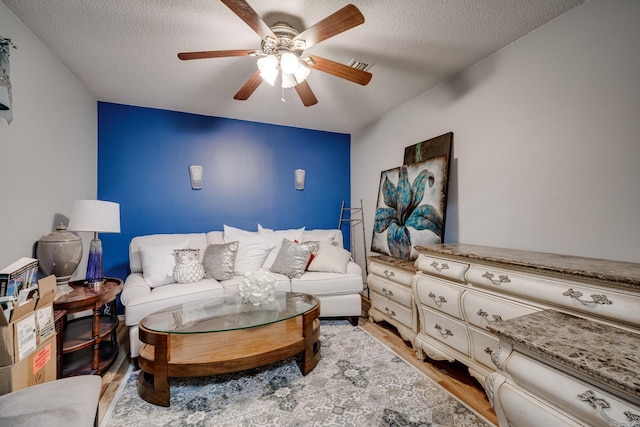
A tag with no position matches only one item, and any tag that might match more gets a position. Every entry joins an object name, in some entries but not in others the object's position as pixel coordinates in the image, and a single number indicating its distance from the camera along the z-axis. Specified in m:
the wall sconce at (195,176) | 3.37
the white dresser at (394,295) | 2.38
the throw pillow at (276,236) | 3.23
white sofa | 2.15
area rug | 1.53
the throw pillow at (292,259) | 2.89
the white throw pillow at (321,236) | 3.48
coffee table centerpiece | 2.10
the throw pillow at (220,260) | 2.77
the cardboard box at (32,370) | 1.10
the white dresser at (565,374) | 0.81
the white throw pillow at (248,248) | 3.04
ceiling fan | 1.40
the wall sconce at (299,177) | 3.89
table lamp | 2.11
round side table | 1.81
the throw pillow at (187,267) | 2.57
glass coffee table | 1.63
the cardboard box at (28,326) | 1.11
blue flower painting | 2.56
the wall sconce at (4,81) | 1.50
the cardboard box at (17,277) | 1.22
